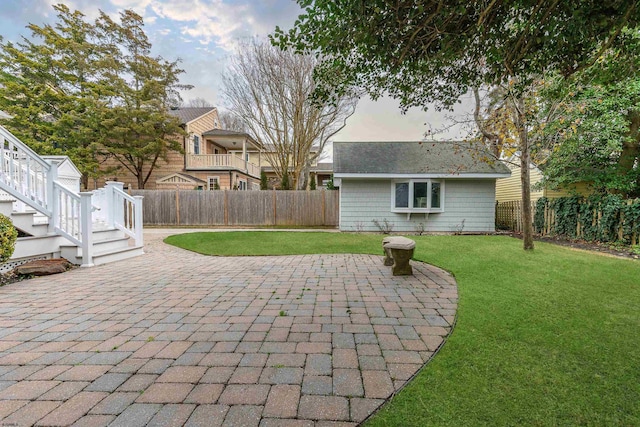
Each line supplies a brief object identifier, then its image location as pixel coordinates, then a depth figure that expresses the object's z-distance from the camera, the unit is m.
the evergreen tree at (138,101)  16.41
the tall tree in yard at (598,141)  7.84
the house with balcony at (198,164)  17.77
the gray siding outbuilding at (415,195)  11.68
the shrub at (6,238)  4.42
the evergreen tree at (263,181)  17.50
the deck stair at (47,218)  5.12
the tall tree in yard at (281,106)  15.29
